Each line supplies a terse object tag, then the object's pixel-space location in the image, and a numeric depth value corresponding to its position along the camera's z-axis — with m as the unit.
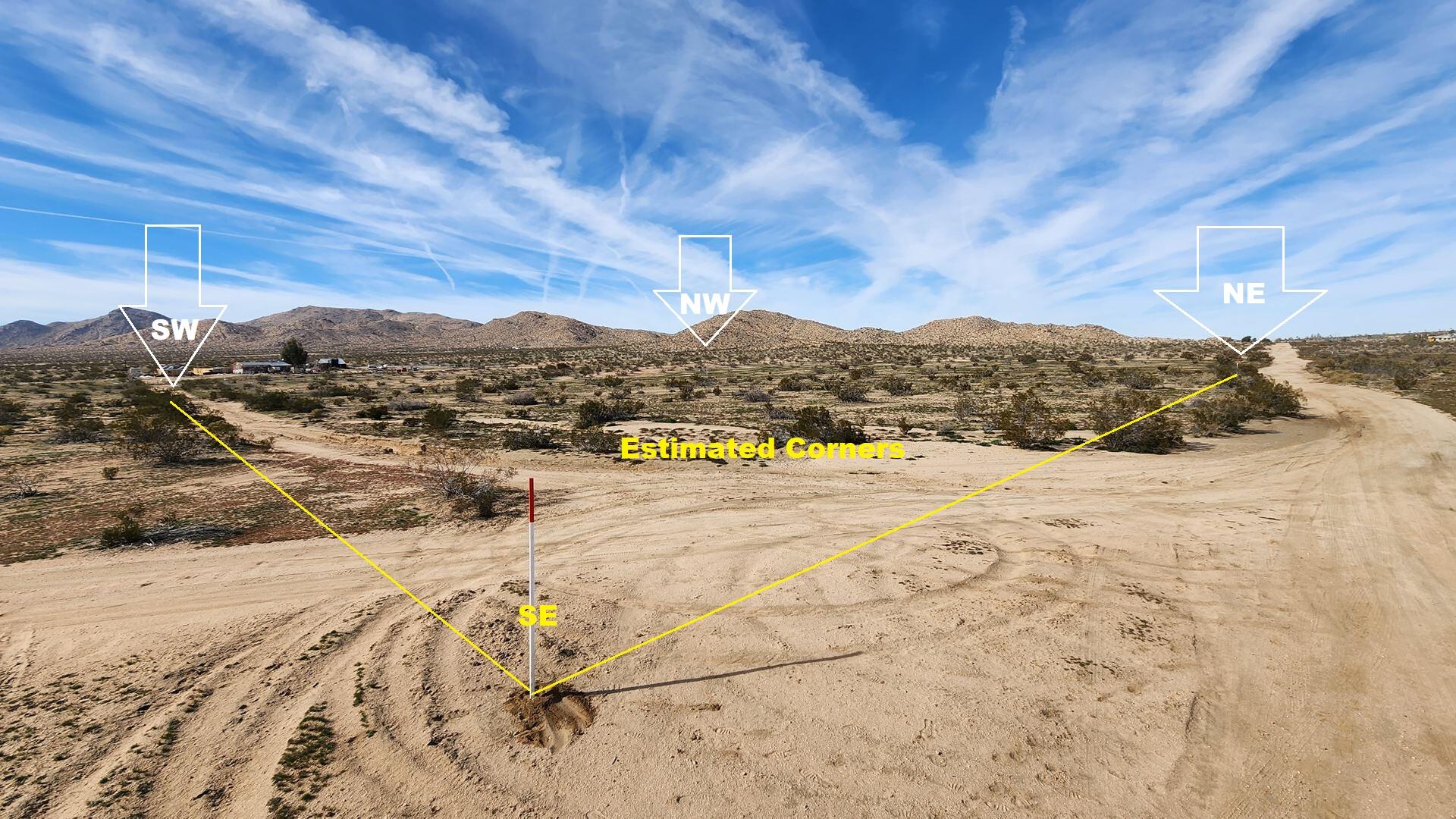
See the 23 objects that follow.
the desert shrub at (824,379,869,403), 33.88
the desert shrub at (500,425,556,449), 20.56
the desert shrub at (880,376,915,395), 37.47
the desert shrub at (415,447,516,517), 12.90
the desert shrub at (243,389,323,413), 32.19
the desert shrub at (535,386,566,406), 34.84
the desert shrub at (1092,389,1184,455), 19.28
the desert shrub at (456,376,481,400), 38.29
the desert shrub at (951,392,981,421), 25.95
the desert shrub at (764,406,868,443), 21.11
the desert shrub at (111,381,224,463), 17.67
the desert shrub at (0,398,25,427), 26.02
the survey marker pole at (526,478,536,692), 4.92
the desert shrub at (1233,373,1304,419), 25.00
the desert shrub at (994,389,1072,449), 20.17
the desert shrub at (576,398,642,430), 26.16
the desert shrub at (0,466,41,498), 13.84
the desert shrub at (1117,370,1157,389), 37.16
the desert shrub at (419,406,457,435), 23.08
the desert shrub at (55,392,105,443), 21.59
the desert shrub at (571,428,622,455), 20.09
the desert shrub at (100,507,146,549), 10.45
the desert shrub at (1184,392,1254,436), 21.73
